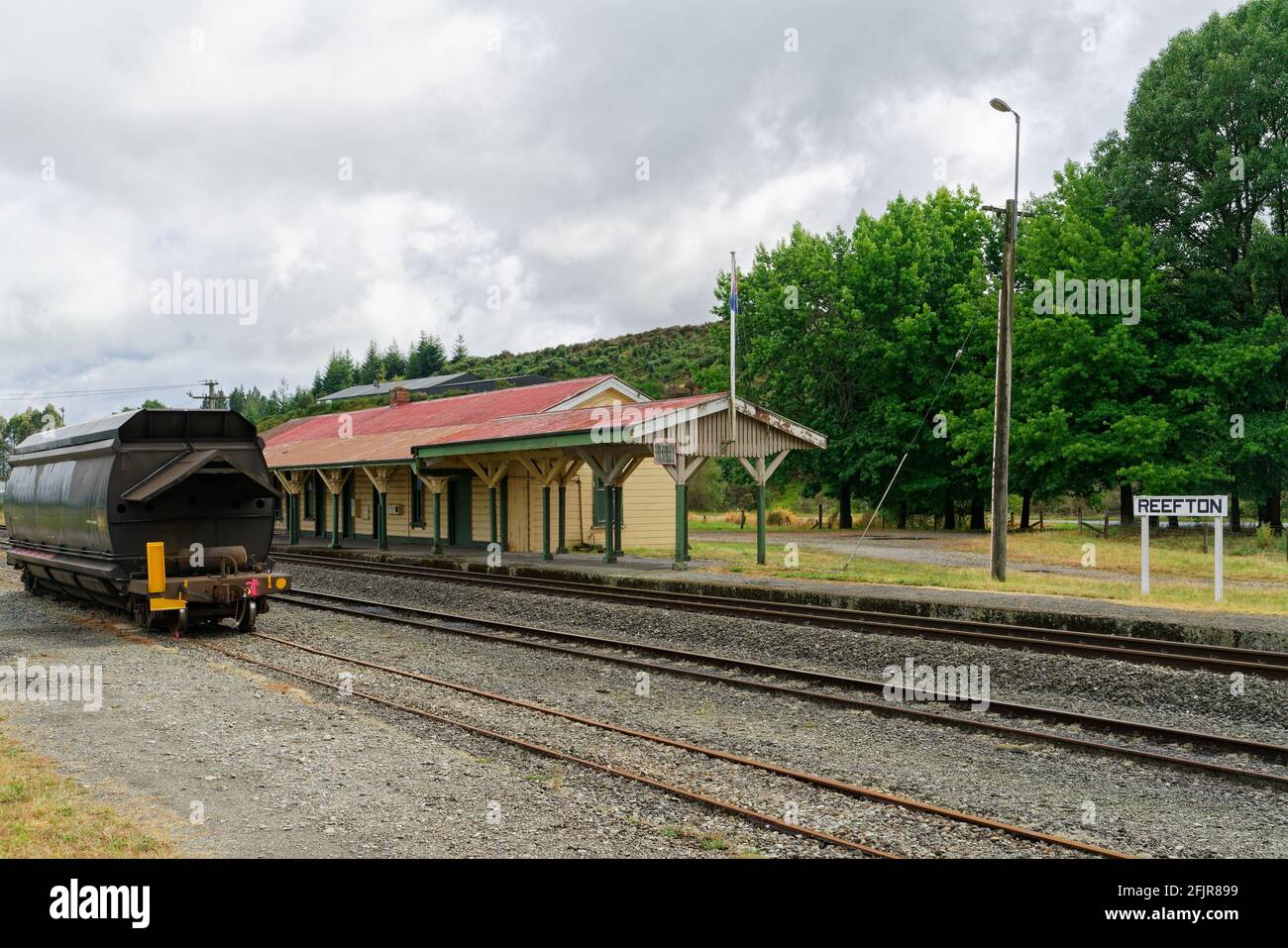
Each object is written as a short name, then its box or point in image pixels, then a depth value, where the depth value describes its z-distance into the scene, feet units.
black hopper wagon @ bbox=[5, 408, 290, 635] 44.91
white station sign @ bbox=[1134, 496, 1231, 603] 46.96
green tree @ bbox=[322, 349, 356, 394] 431.84
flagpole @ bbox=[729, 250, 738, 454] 68.90
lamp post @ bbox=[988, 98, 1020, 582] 61.57
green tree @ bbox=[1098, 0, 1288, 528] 100.63
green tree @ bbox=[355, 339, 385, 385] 424.46
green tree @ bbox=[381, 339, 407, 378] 414.82
